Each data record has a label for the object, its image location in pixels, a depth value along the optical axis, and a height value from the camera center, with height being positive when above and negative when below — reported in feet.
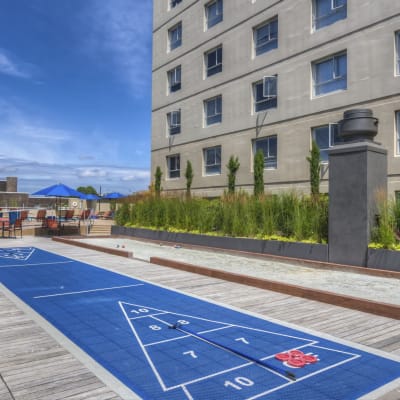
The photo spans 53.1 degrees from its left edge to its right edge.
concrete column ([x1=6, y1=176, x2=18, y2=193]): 134.57 +10.62
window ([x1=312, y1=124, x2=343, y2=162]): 57.82 +11.36
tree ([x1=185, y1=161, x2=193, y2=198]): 82.99 +8.12
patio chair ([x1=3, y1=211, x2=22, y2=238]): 56.57 -0.66
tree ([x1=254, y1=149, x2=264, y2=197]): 66.49 +6.94
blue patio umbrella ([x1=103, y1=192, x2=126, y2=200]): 108.72 +5.50
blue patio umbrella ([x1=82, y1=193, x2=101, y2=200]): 74.40 +3.43
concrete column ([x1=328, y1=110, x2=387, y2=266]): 29.86 +1.54
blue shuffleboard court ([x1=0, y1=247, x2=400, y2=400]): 11.26 -4.74
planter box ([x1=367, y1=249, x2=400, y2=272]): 27.76 -3.30
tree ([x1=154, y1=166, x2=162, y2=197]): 90.99 +8.53
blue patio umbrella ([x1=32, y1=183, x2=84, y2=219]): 62.85 +3.84
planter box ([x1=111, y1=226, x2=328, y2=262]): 33.24 -3.06
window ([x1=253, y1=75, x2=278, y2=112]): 66.85 +20.44
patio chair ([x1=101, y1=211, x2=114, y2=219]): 106.89 -0.05
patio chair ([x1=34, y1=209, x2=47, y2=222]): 68.93 +0.06
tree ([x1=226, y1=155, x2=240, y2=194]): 72.33 +7.98
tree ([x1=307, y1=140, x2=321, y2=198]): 57.94 +6.74
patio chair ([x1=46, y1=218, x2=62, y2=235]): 64.80 -1.90
